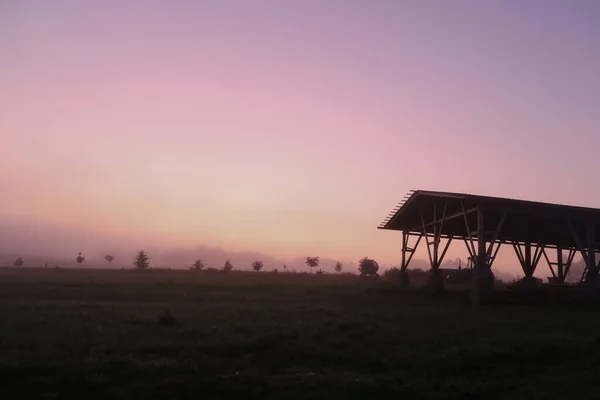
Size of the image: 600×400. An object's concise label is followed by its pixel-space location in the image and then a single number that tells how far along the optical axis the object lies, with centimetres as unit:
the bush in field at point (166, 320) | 1792
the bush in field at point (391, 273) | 6288
